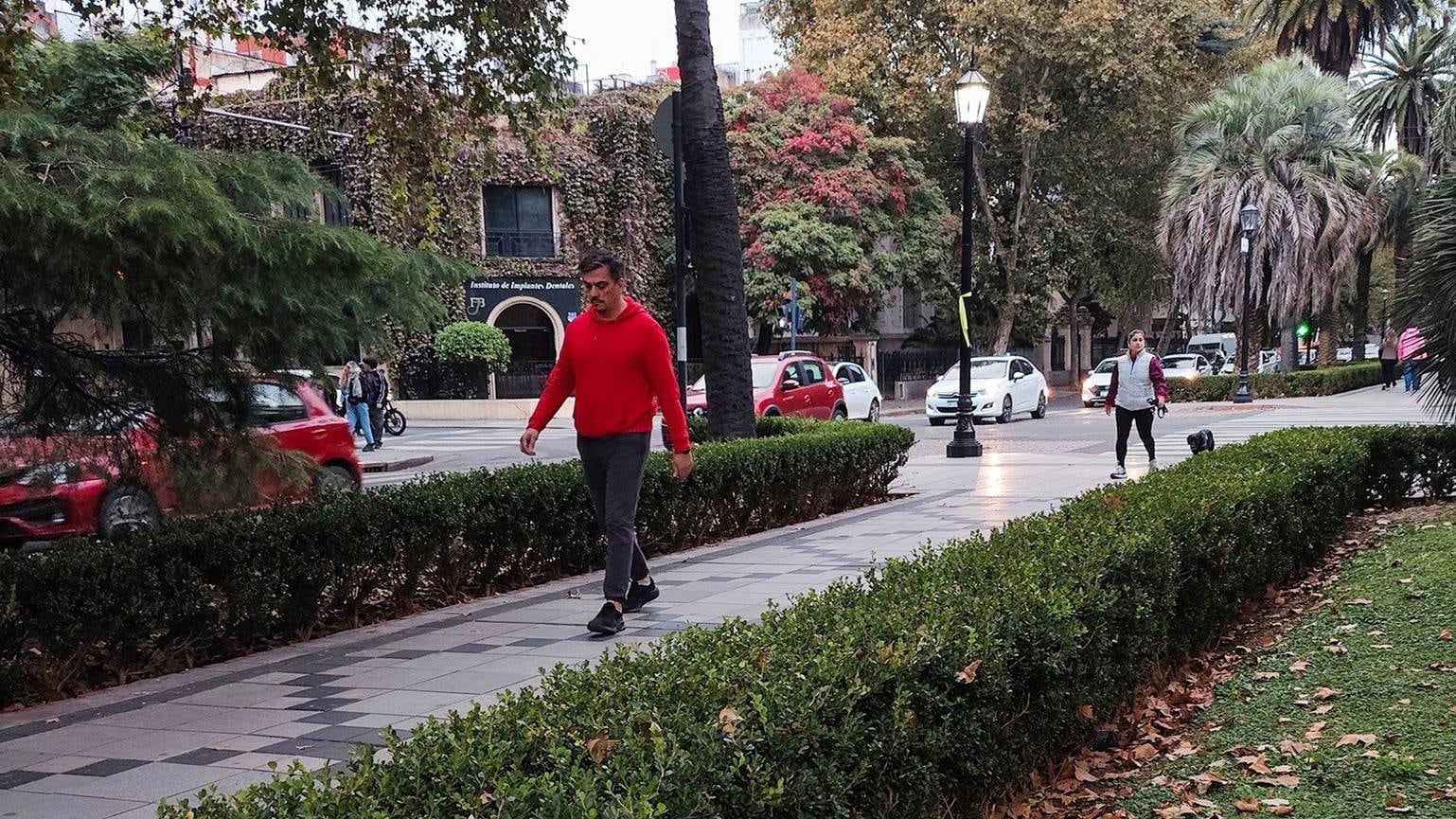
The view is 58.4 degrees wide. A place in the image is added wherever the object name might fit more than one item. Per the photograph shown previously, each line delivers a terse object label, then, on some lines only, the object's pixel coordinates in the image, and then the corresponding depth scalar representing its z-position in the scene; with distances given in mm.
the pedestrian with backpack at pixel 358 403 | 24875
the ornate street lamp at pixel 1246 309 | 33281
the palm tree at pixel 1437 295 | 10203
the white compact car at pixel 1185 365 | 41291
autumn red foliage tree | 36875
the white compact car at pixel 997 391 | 29125
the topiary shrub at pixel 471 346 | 35750
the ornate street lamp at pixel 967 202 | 17969
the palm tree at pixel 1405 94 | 45031
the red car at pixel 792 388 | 22891
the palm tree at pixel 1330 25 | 43562
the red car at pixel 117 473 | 6145
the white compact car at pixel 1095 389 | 34500
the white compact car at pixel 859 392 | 27266
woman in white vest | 14672
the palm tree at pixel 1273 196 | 37000
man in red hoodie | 6797
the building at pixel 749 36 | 75750
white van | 64375
